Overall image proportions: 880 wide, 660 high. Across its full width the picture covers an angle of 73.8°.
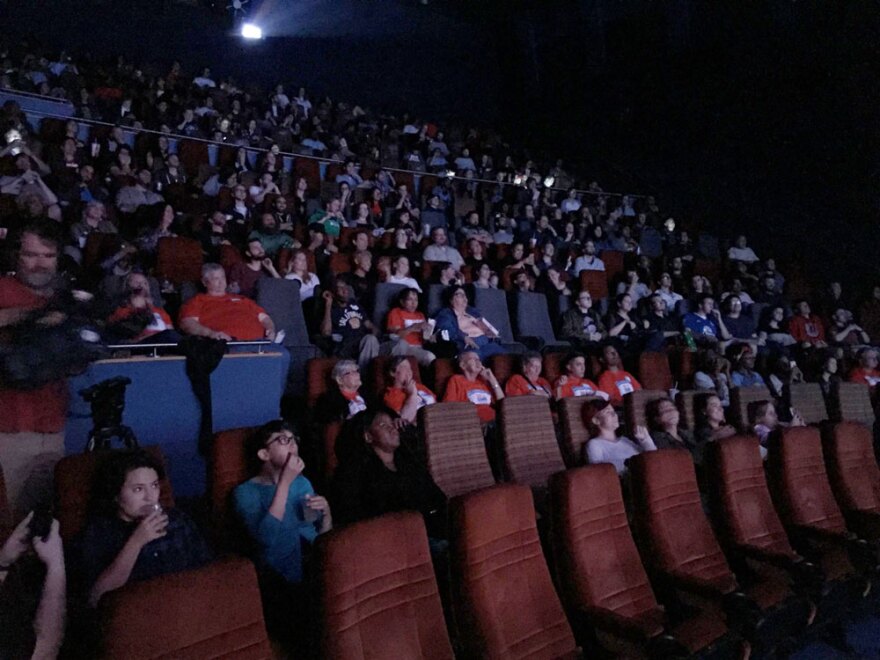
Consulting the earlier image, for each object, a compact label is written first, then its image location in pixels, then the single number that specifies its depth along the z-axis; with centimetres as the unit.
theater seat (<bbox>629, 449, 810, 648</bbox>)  155
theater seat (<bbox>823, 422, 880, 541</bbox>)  225
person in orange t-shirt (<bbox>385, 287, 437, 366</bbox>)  302
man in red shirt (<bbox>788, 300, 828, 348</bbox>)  482
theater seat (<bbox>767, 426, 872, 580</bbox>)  201
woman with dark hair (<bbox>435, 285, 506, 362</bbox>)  327
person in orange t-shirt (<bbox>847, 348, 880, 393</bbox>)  414
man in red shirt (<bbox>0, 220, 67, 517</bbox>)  143
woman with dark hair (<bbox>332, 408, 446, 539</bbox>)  171
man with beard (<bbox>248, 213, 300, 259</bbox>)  360
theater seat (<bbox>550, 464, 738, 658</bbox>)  135
